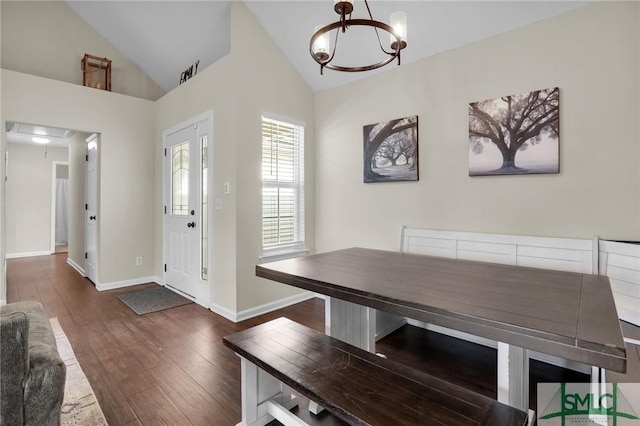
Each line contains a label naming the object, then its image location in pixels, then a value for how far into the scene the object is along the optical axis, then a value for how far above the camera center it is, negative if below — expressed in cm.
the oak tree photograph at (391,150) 310 +62
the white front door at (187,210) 365 +1
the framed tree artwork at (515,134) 235 +60
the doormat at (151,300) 350 -107
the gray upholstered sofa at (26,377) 117 -66
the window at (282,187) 351 +28
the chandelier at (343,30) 162 +100
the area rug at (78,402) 172 -114
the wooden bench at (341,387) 111 -71
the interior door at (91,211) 441 -1
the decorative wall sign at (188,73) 436 +195
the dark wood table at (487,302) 98 -37
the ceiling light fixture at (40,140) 607 +140
